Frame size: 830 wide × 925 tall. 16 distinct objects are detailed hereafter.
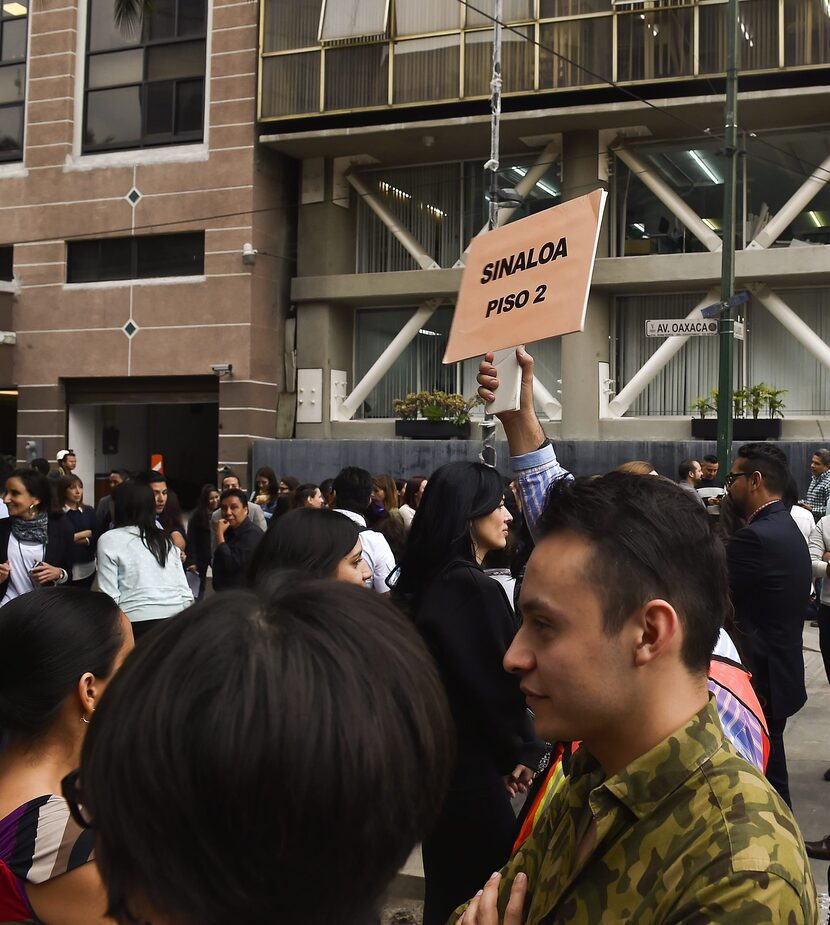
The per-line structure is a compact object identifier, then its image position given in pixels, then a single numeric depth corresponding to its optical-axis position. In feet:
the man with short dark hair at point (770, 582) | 17.80
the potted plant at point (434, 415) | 66.90
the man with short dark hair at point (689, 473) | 44.01
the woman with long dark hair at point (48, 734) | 6.40
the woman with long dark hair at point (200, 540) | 34.63
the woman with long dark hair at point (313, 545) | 12.60
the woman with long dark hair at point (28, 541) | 23.63
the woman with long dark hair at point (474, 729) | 11.84
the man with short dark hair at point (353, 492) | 25.50
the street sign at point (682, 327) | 43.57
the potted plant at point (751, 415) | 61.52
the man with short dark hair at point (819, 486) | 38.60
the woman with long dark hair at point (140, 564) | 21.18
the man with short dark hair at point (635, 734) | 4.88
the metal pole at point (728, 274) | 45.44
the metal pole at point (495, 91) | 57.72
